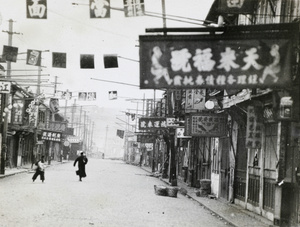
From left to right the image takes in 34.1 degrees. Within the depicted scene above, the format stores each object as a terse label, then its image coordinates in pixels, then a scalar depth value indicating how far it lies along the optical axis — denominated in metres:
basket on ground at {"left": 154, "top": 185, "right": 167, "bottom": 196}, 23.80
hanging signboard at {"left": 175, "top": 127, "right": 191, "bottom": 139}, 30.38
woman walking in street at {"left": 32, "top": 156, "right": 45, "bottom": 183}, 28.39
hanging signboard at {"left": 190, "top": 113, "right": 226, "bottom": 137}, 22.48
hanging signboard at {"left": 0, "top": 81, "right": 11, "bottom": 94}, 28.36
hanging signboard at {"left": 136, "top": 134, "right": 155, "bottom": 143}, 60.66
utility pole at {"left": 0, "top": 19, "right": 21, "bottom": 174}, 31.92
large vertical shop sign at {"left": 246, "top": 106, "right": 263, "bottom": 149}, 16.58
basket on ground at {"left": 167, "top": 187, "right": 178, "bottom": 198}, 23.59
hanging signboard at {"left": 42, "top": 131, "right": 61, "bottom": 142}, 65.06
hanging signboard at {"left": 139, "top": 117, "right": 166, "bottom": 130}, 41.04
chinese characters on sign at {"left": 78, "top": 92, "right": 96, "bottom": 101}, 44.01
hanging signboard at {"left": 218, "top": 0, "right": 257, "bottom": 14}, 14.38
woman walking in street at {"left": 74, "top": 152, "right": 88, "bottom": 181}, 32.21
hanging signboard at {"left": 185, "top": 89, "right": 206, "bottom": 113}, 28.78
